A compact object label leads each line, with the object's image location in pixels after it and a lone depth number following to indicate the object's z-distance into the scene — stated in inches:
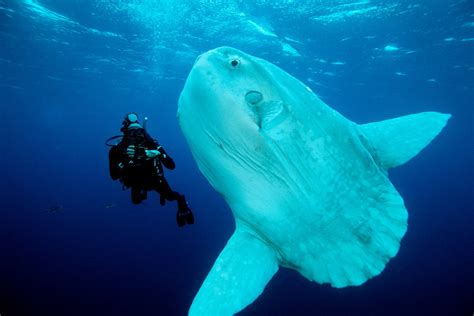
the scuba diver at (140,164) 136.6
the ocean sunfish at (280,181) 67.0
